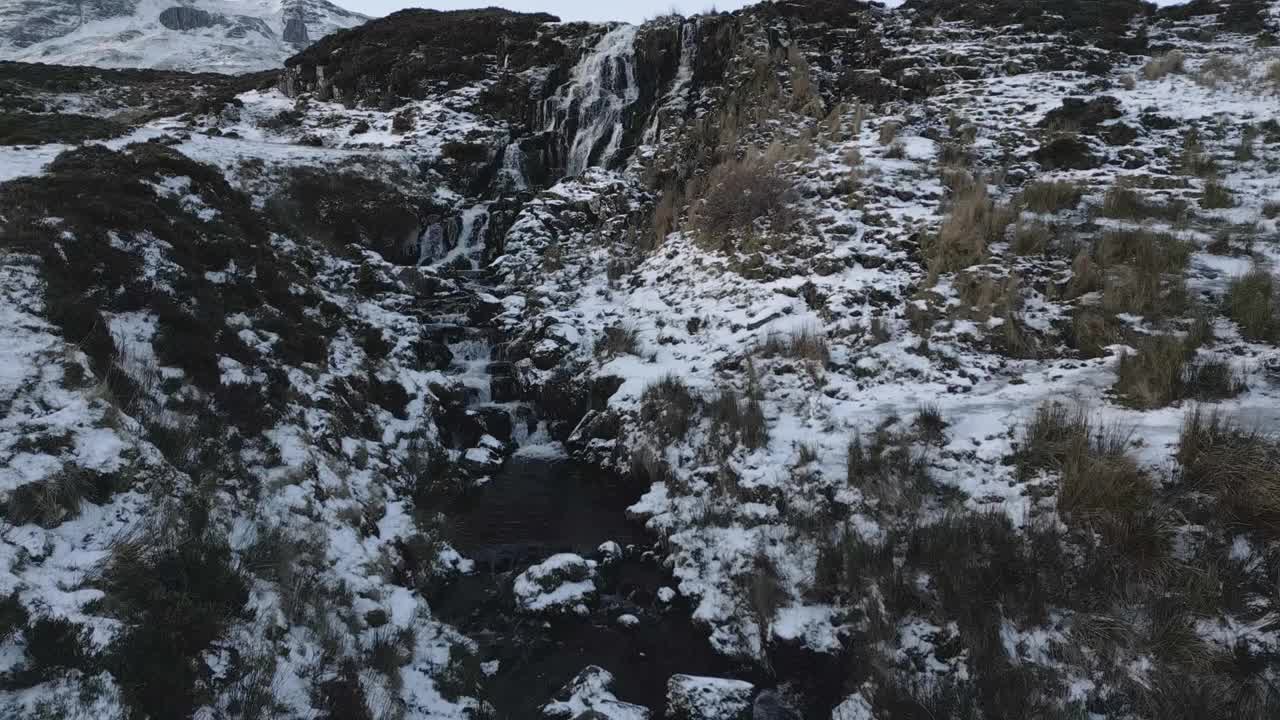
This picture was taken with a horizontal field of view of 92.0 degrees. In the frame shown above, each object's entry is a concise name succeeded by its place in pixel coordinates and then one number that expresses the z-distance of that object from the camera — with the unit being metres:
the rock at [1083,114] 12.91
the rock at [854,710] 5.00
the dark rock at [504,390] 11.73
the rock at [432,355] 11.91
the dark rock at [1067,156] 11.59
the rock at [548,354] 11.69
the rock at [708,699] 5.37
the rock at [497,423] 10.77
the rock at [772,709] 5.39
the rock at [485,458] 9.65
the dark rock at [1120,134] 12.05
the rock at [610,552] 7.54
